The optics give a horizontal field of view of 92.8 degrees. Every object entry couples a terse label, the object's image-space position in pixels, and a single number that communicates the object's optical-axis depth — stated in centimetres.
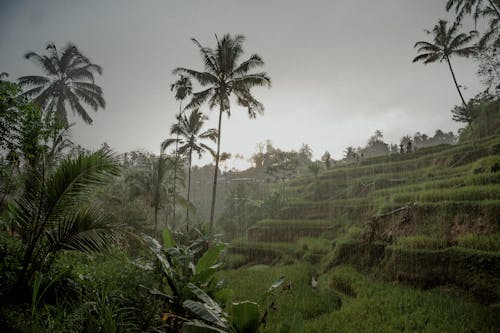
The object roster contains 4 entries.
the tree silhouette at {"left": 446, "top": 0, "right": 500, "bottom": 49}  1443
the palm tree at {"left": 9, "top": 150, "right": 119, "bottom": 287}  395
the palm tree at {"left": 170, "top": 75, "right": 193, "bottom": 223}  1609
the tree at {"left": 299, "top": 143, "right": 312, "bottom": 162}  6934
